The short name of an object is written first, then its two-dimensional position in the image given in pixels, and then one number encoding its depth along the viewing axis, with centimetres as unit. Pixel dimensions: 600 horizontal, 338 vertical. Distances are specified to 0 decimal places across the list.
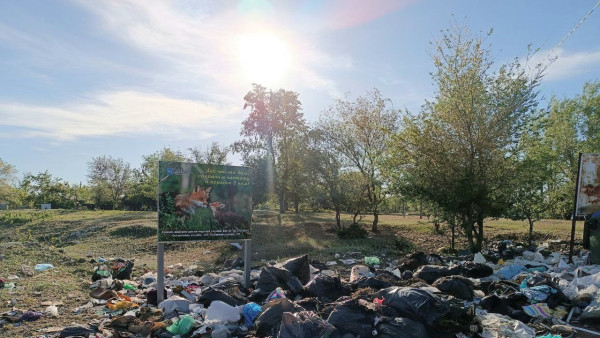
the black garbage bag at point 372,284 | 563
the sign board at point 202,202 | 621
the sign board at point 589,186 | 818
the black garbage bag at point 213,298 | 559
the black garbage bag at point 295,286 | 571
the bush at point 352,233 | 1534
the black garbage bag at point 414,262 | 760
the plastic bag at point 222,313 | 498
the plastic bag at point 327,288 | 549
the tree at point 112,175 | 4296
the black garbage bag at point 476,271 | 701
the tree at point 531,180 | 1019
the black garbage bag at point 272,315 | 444
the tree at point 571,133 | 1421
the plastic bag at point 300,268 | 638
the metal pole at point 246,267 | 663
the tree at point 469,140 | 1005
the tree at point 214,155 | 2934
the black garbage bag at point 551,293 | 531
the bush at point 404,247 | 1159
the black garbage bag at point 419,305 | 407
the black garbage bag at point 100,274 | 799
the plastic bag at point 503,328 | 423
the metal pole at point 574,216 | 804
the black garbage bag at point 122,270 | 812
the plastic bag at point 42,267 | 891
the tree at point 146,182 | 3082
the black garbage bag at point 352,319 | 411
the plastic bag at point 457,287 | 545
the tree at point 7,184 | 3349
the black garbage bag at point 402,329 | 392
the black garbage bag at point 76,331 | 458
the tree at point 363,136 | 1712
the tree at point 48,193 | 4119
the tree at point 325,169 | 1695
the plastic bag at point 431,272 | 622
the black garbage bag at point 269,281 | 582
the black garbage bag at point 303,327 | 382
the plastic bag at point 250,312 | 496
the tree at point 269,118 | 2862
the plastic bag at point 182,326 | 465
